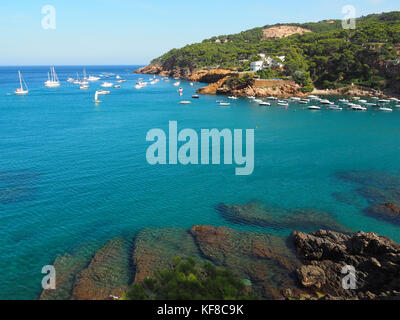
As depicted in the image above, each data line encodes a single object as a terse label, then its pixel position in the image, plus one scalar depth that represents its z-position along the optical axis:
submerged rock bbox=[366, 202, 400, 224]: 27.50
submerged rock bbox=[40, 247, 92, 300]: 18.09
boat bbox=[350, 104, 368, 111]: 84.79
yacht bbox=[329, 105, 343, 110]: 86.53
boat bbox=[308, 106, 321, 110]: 87.24
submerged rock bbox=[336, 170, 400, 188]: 35.69
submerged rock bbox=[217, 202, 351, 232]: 26.70
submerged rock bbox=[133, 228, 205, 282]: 20.56
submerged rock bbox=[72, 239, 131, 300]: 18.03
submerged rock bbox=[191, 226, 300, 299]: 19.42
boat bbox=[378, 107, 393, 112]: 82.06
